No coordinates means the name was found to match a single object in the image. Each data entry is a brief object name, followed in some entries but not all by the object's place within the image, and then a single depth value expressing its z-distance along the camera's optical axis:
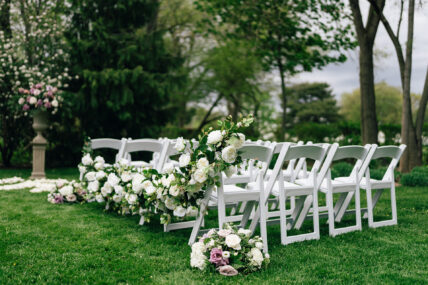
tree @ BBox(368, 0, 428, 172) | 9.44
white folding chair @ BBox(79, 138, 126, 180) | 6.29
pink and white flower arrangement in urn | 9.26
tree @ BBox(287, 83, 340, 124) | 34.06
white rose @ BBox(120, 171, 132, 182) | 5.05
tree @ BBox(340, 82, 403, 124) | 36.34
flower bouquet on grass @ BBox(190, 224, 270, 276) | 3.22
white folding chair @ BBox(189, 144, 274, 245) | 3.65
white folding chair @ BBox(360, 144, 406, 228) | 4.75
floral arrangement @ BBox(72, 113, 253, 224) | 3.57
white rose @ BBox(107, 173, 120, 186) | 5.24
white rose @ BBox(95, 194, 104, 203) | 5.60
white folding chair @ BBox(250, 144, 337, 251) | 3.83
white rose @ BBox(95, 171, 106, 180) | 5.62
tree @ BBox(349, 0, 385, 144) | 9.83
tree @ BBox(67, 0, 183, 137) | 12.27
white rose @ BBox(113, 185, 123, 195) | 5.17
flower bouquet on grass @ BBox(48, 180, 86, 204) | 6.30
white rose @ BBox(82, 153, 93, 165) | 5.93
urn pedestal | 9.57
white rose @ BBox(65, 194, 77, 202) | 6.30
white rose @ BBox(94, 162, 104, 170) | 5.77
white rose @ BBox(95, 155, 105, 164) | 5.91
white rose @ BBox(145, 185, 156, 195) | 4.02
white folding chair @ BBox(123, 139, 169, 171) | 5.20
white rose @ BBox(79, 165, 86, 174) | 5.96
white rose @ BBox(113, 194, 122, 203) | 5.25
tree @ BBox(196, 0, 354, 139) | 12.32
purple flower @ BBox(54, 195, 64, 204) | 6.29
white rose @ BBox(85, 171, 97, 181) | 5.76
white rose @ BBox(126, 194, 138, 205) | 4.57
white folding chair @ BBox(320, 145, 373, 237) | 4.40
